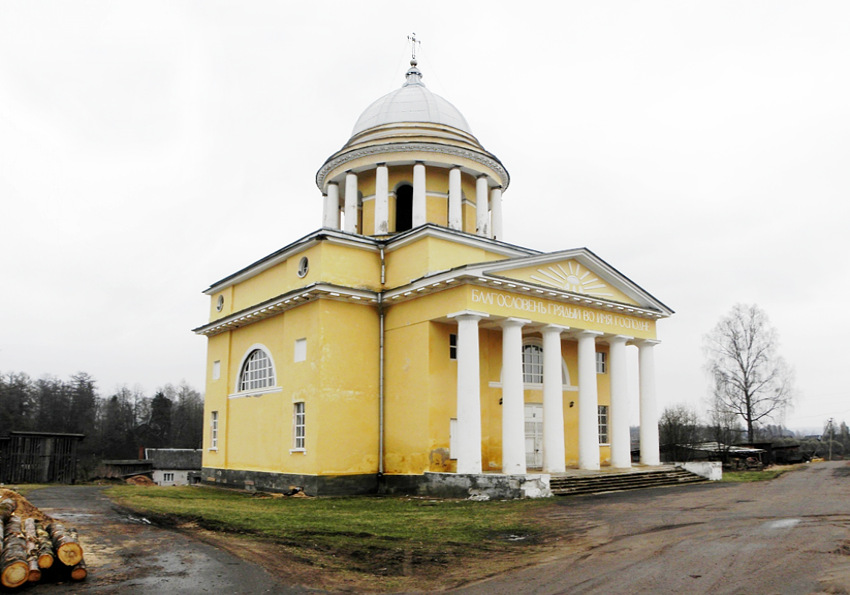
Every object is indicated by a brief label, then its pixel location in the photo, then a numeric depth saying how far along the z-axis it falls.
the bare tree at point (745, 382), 42.47
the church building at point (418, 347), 19.59
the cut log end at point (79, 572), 8.01
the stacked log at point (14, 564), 7.52
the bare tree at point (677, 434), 32.19
